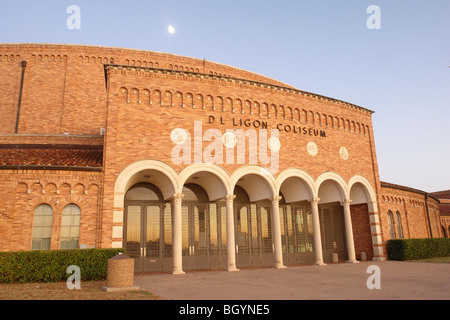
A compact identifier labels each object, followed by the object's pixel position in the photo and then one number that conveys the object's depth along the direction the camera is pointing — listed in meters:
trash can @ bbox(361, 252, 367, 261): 22.61
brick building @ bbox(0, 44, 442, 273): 15.80
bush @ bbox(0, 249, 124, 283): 13.42
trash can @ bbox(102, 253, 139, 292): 10.65
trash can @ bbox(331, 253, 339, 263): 22.56
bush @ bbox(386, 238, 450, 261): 21.91
